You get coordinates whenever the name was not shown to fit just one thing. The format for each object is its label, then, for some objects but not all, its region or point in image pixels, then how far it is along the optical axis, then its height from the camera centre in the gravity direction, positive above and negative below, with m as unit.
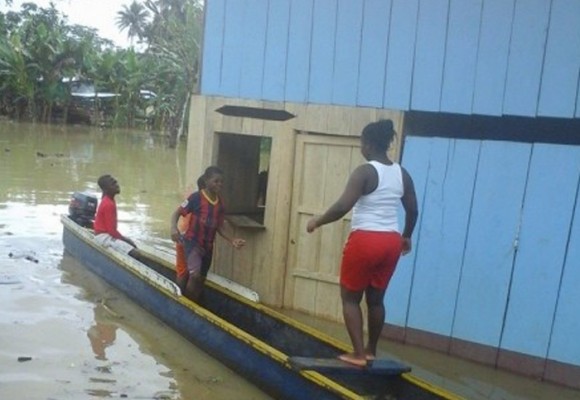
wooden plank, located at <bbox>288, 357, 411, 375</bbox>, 4.87 -1.77
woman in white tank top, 4.75 -0.76
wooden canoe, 4.89 -1.97
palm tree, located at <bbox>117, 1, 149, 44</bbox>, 68.50 +6.91
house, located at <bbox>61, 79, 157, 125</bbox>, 37.22 -0.93
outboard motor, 10.38 -1.82
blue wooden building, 6.20 -0.31
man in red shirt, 8.88 -1.68
